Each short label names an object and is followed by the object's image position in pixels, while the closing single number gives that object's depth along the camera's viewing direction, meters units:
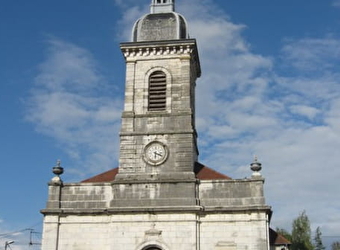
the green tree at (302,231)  38.16
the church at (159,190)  22.75
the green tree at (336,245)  49.58
